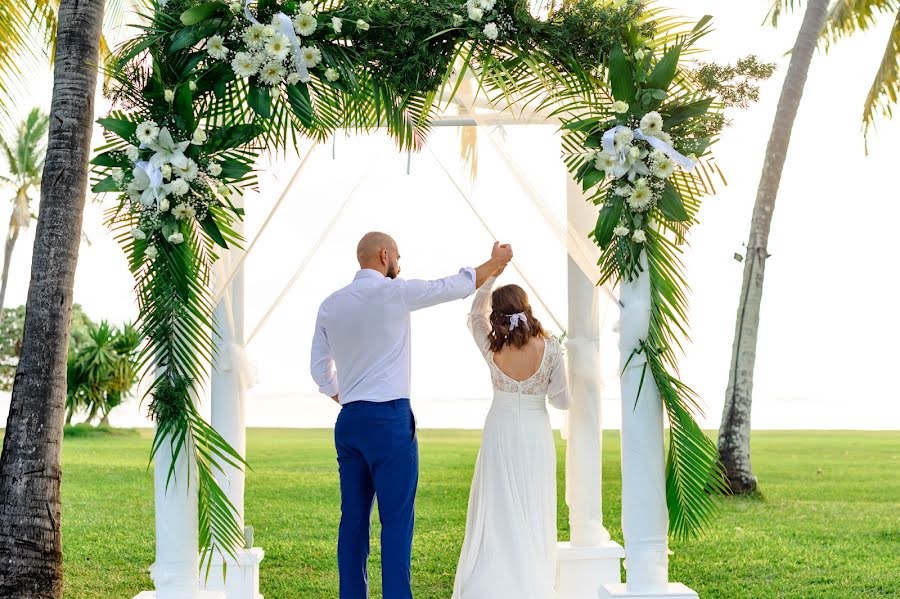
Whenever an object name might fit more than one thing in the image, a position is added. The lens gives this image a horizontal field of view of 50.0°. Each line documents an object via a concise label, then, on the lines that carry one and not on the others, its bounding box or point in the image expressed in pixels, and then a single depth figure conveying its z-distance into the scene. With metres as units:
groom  3.96
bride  4.68
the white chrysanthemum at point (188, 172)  3.53
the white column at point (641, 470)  3.80
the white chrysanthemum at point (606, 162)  3.62
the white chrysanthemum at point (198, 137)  3.55
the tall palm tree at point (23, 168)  21.25
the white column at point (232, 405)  4.64
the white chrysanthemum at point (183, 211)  3.55
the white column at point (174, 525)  3.72
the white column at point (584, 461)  5.08
